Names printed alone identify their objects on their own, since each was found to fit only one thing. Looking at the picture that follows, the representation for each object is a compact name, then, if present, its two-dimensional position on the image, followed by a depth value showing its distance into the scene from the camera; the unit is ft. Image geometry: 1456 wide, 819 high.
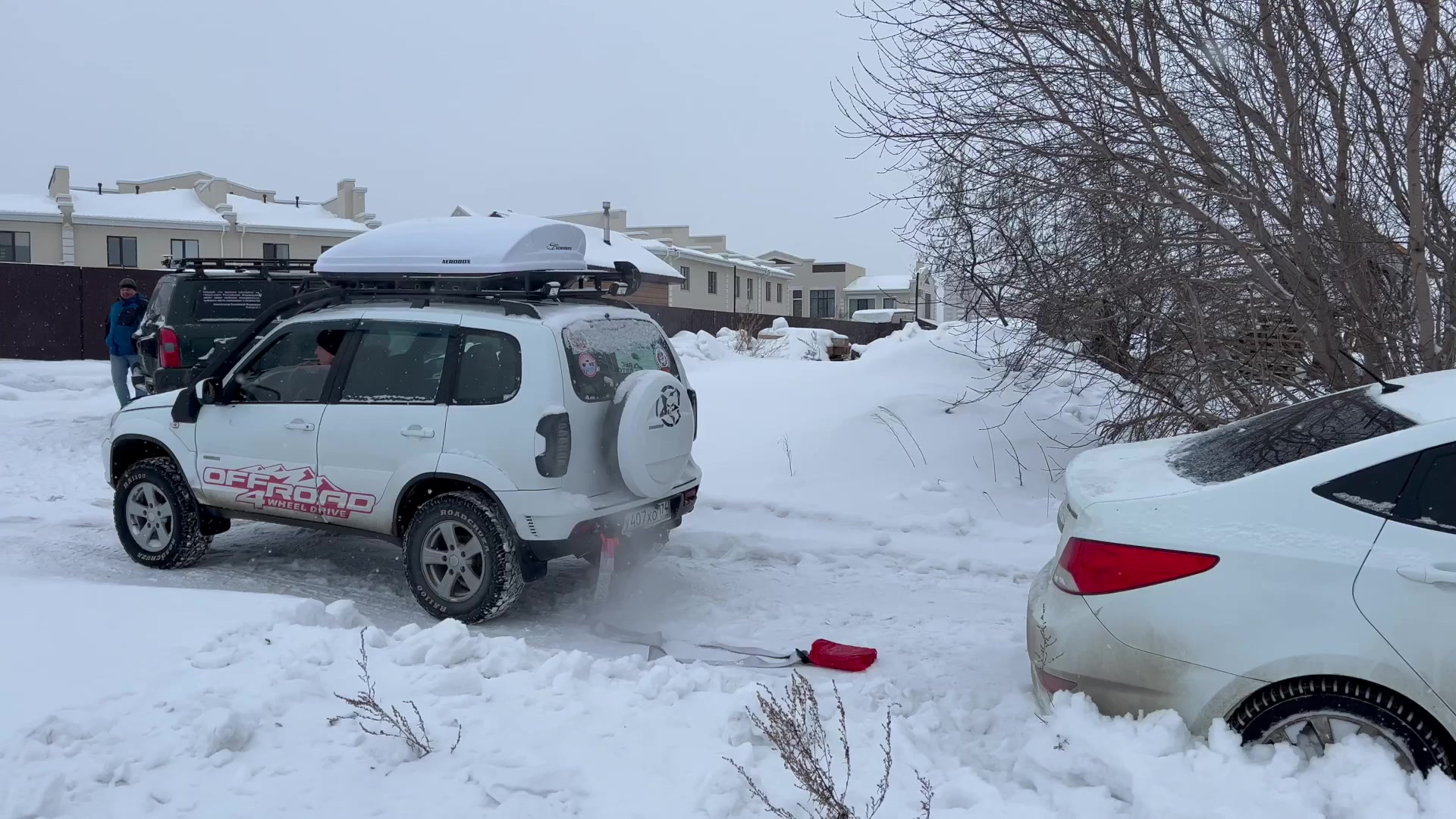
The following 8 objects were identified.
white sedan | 10.48
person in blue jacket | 42.47
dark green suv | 39.09
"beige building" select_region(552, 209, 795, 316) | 162.30
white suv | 18.49
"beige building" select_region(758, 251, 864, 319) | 239.50
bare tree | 23.26
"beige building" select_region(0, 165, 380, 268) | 124.16
